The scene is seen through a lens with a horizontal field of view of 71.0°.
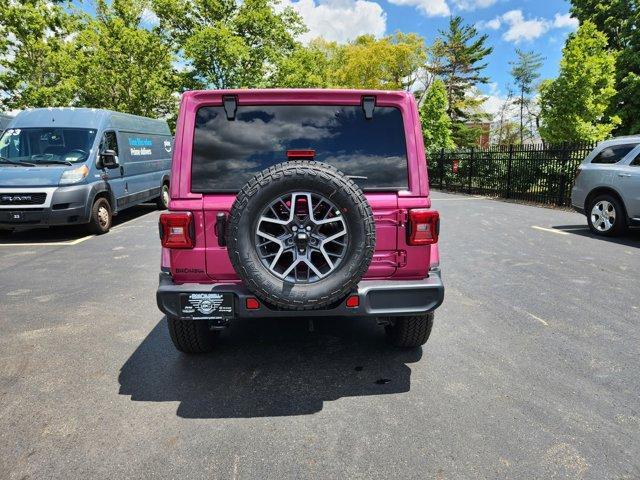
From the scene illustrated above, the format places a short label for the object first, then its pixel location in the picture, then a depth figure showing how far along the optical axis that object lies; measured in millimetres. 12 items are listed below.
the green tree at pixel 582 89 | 16688
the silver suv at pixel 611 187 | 7671
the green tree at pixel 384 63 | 40844
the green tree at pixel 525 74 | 50562
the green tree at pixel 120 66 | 22266
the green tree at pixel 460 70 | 47469
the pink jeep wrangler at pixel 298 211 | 2631
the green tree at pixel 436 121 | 28453
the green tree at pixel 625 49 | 22234
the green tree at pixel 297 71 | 28719
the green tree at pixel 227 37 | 25531
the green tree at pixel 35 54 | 18469
